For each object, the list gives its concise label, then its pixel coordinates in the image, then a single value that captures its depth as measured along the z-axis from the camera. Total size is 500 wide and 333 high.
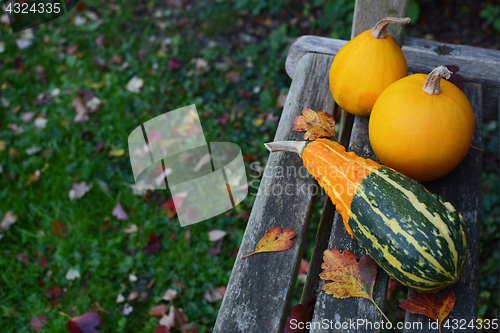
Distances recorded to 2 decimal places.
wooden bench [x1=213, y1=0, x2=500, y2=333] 1.17
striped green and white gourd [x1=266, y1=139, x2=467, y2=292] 1.07
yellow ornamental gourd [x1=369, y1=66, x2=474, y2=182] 1.25
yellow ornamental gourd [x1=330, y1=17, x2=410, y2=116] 1.44
